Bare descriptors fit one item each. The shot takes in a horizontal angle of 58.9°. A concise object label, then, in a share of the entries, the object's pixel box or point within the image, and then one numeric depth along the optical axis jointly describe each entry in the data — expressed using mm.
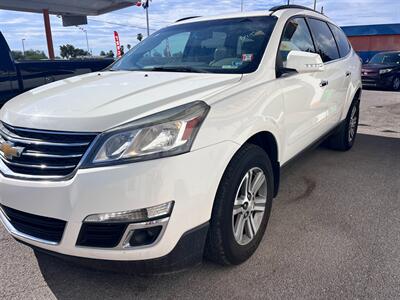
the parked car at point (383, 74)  13562
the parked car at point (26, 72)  5055
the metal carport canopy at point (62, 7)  20562
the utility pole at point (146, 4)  35175
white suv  1833
